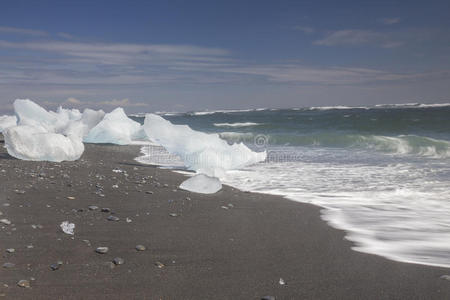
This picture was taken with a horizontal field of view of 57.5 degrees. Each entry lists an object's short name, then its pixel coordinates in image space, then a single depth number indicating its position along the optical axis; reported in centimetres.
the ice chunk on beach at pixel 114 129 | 1248
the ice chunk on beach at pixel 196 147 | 749
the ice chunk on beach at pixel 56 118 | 1180
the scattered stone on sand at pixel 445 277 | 255
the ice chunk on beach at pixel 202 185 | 539
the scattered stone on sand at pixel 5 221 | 336
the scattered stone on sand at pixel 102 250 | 286
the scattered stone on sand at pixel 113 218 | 372
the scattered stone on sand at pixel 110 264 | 260
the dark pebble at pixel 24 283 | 222
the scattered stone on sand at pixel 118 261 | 267
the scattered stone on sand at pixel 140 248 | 298
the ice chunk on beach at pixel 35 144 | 703
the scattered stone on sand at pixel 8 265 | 245
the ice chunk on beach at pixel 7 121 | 1370
